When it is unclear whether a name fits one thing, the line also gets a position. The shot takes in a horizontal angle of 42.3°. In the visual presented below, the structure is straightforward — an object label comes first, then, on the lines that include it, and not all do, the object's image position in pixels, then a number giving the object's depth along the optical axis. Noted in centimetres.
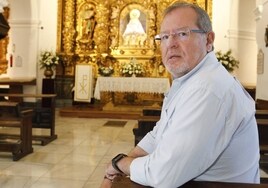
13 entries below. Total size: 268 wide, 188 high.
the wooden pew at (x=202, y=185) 137
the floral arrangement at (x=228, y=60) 1098
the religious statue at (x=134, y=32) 1237
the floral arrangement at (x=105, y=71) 1114
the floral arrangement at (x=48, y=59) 1129
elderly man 130
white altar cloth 1041
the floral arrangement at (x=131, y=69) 1120
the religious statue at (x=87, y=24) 1249
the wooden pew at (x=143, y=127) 380
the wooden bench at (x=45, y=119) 680
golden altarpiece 1228
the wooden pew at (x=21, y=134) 523
